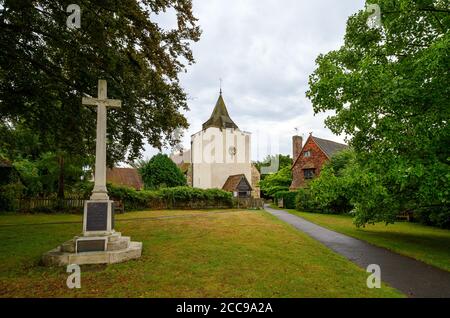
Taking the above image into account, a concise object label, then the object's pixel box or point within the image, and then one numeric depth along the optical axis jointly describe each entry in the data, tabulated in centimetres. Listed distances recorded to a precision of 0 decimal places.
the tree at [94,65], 930
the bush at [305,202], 3003
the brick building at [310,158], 3759
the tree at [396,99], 815
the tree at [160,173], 4319
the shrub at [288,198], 3659
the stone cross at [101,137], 834
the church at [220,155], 4616
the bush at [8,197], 2181
